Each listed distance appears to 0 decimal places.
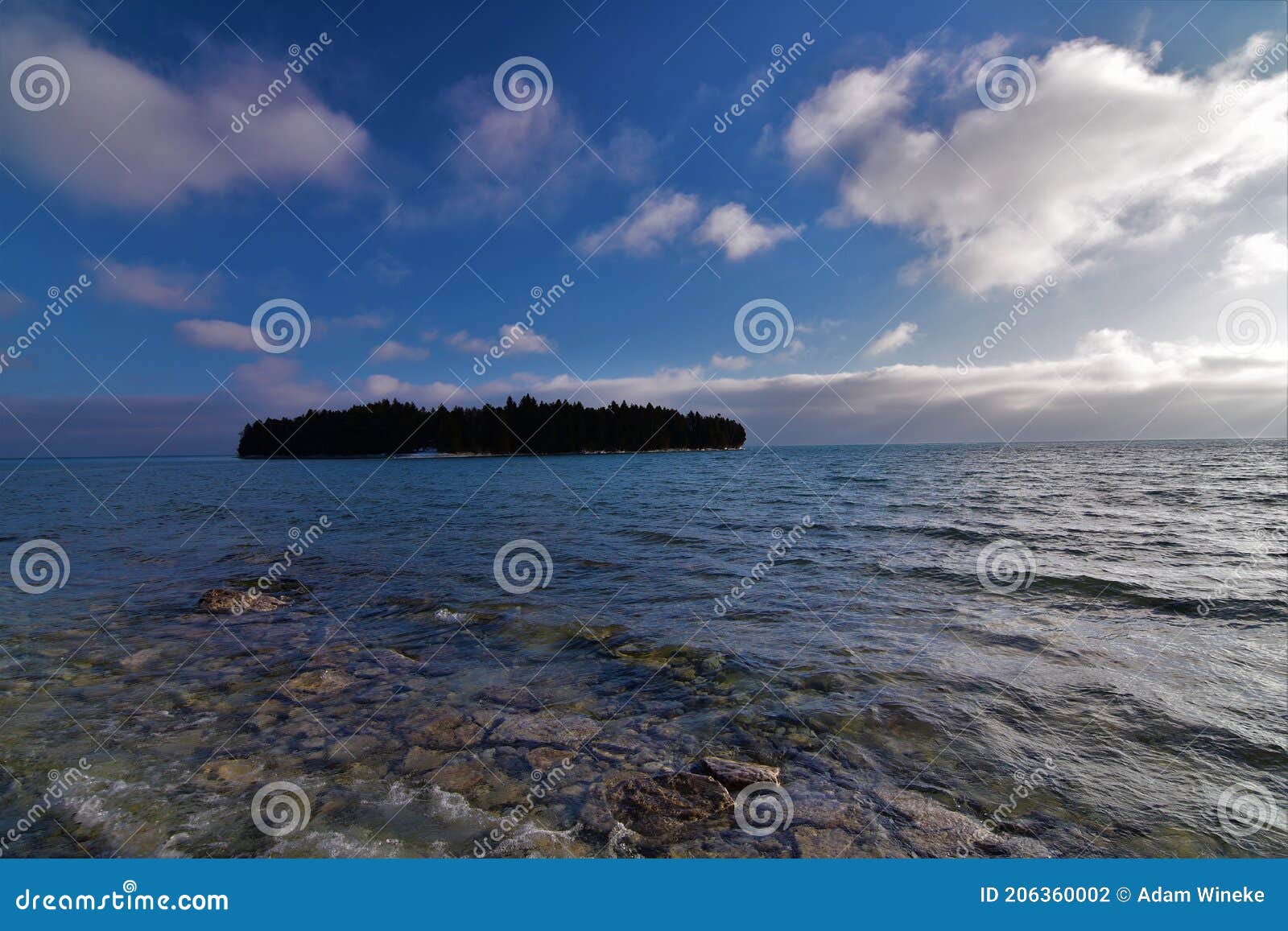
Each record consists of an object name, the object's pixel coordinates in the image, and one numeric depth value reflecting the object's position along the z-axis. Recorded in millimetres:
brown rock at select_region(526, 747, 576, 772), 5934
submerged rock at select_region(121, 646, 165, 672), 8648
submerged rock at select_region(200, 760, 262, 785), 5488
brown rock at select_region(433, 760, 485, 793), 5480
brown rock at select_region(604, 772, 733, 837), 4953
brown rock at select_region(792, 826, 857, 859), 4688
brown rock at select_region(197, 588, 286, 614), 12289
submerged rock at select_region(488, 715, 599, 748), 6547
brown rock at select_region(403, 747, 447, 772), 5791
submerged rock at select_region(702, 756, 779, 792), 5629
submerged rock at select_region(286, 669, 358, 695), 7914
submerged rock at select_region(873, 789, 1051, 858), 4832
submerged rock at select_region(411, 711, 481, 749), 6383
